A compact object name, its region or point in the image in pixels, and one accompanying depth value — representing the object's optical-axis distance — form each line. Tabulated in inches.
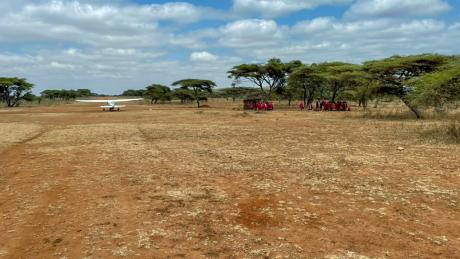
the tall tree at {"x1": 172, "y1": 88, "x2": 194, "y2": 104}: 3383.4
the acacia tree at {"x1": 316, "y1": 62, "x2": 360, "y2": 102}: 1407.6
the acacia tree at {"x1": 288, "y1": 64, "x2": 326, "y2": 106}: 1894.7
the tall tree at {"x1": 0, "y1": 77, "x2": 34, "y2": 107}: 2793.8
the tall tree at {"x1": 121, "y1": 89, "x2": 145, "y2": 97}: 6378.0
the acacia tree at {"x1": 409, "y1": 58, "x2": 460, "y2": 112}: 675.2
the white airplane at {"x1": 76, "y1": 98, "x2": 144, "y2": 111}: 2281.5
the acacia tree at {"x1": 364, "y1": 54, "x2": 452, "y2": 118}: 1136.2
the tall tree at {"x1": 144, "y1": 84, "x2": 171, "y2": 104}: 3693.4
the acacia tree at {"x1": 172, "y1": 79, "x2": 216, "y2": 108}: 2566.4
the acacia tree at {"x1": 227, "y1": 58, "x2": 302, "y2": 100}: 2103.8
